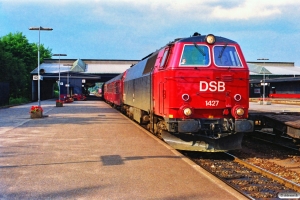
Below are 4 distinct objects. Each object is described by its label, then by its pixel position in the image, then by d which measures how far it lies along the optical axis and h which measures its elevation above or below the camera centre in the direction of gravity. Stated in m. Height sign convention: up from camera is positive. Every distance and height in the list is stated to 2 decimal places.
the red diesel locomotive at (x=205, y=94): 10.19 -0.04
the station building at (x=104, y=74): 61.72 +3.19
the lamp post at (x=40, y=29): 28.77 +4.78
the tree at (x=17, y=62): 52.38 +4.53
